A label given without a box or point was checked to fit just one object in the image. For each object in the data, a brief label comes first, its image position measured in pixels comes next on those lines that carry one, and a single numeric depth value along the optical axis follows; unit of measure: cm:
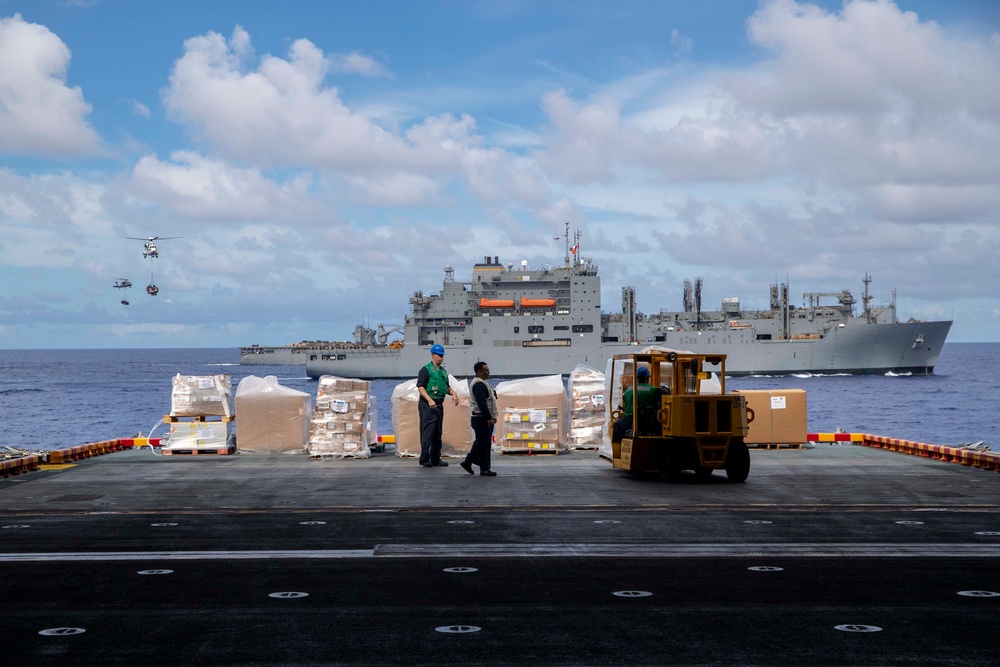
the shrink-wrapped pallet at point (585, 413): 1969
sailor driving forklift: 1452
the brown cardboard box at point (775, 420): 2009
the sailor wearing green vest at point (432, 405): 1620
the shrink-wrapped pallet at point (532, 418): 1897
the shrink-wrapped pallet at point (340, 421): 1816
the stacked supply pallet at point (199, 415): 1917
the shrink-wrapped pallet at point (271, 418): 1886
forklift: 1391
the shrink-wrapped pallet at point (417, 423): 1809
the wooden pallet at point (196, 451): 1916
